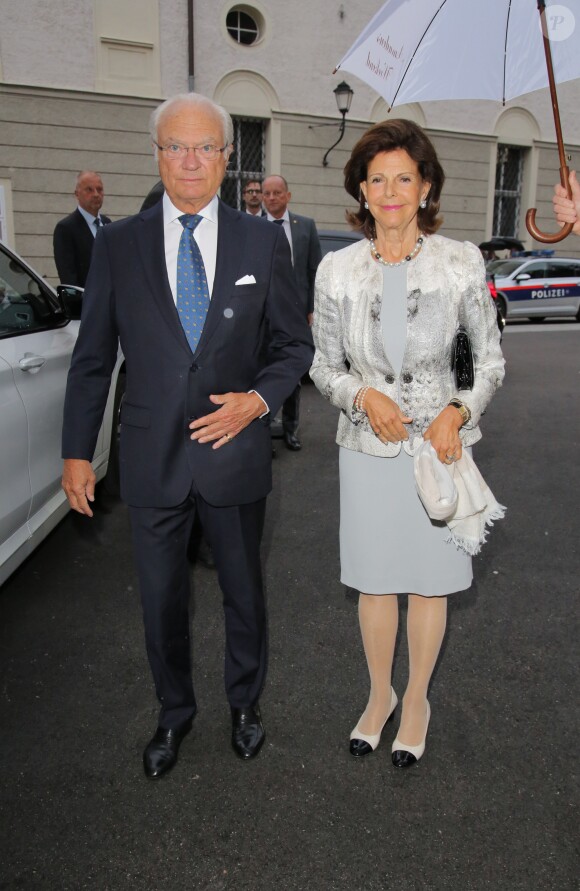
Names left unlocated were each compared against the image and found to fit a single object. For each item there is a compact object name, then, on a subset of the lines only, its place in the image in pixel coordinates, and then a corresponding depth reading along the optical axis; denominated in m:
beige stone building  15.64
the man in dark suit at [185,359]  2.19
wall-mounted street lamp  17.06
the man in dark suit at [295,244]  6.04
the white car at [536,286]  17.22
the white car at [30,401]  2.97
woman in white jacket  2.22
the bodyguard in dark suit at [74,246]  5.94
